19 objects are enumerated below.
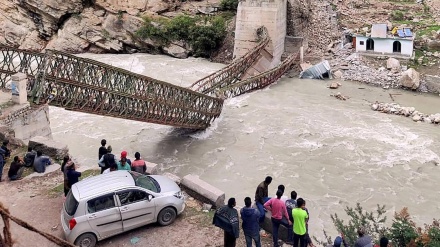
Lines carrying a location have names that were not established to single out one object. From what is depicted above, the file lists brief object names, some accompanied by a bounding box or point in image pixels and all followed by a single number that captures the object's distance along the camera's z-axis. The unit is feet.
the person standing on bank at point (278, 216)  29.76
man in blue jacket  27.94
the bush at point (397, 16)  123.87
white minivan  28.60
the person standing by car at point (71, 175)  34.32
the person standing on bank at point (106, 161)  38.42
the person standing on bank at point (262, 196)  31.89
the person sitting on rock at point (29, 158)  42.75
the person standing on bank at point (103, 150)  41.53
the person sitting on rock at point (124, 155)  36.58
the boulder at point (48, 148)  45.68
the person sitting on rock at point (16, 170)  40.19
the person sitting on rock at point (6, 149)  42.54
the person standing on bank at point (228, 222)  27.35
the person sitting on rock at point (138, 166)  37.86
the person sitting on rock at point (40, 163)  41.83
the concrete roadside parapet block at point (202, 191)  35.91
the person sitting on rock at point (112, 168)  36.03
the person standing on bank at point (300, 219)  28.14
